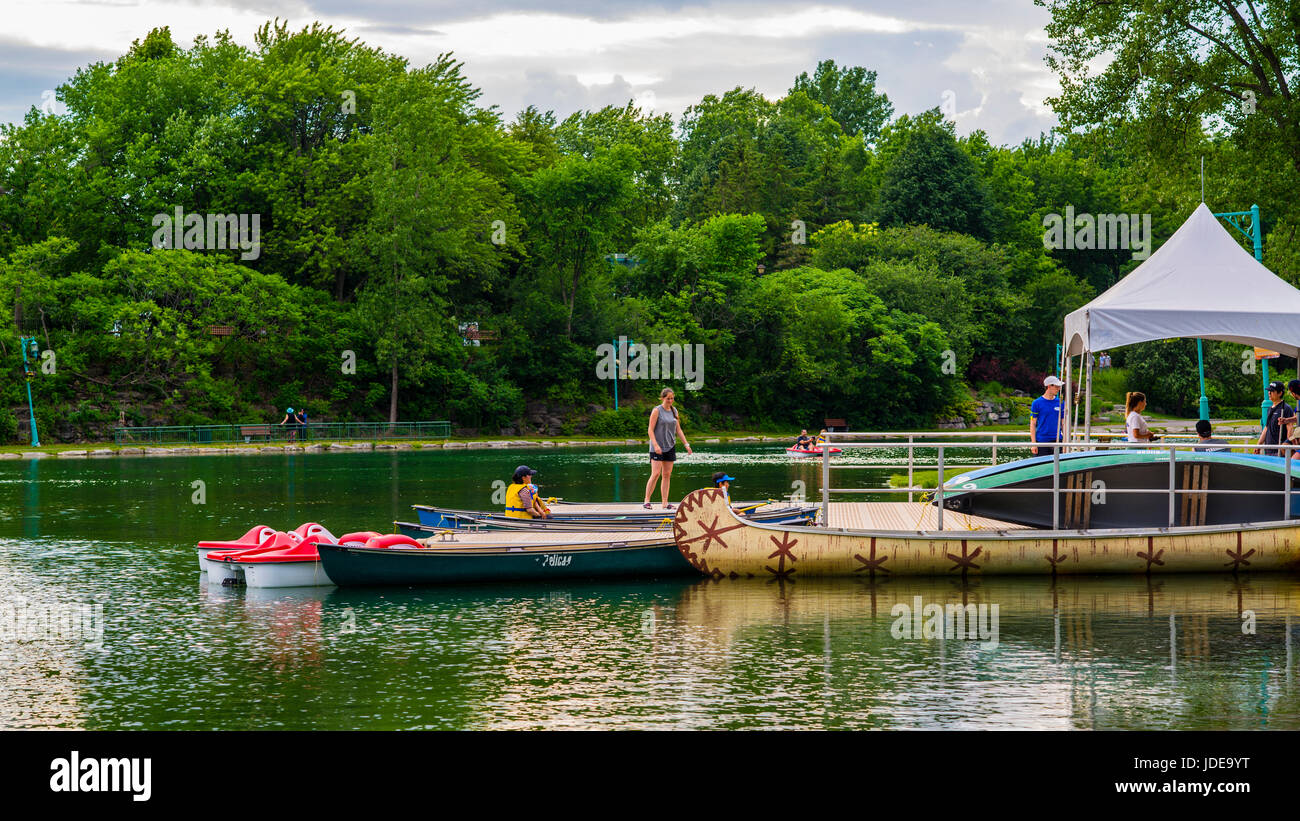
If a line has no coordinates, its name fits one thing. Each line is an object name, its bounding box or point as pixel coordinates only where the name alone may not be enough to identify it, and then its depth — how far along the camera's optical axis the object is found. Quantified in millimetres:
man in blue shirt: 21641
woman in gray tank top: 22453
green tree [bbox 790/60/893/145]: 150625
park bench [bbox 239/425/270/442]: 62719
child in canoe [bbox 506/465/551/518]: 22672
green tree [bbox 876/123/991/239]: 101125
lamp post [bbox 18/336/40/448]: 61406
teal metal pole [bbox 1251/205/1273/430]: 30503
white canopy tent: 20656
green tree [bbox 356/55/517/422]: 71438
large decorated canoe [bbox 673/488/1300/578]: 18516
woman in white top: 21281
